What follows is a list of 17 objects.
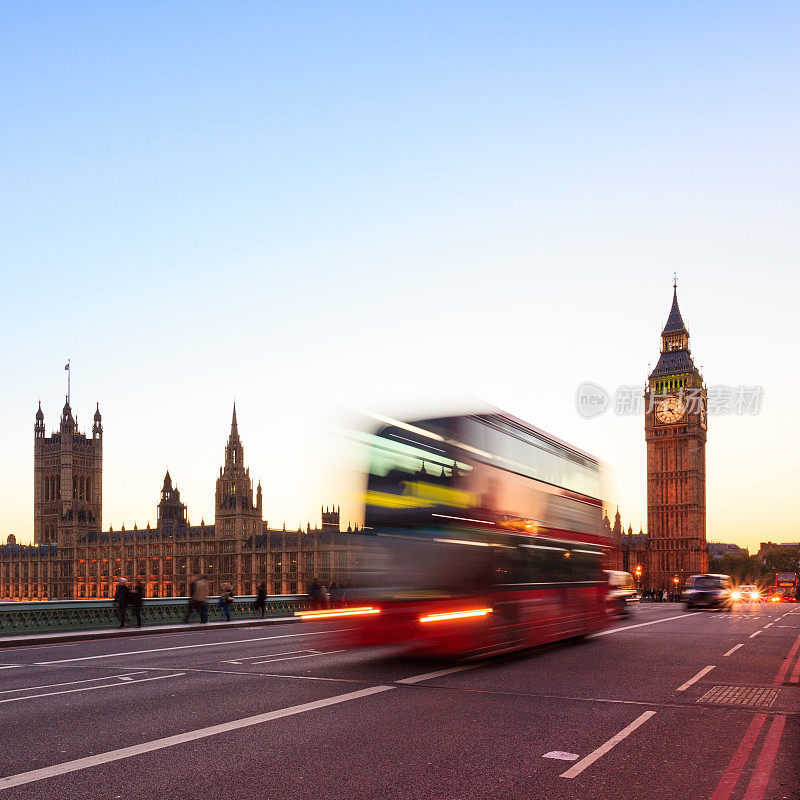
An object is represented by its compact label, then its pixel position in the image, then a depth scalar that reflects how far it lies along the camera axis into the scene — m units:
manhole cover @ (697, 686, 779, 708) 11.32
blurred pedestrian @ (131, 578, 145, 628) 27.06
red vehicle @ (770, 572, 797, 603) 79.44
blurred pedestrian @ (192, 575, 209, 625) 28.41
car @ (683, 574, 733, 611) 42.88
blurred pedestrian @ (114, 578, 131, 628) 26.59
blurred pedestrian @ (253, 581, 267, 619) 32.91
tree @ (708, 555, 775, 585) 197.51
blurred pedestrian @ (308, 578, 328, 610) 21.81
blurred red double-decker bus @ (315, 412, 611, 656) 14.07
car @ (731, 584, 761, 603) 63.56
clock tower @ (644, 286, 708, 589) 134.38
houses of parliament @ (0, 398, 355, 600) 115.44
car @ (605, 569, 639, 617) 23.25
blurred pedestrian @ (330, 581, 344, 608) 15.21
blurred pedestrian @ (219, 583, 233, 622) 30.59
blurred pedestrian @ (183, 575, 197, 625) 29.02
